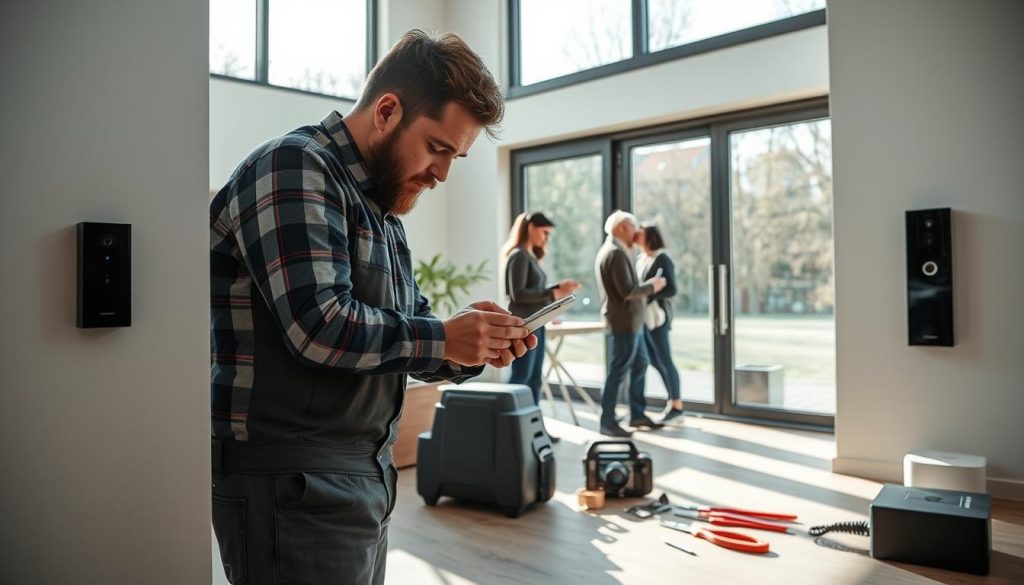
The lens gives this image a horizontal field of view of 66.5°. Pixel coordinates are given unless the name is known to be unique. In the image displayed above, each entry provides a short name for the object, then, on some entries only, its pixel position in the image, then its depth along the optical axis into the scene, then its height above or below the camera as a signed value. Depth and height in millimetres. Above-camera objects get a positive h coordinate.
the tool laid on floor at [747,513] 3334 -896
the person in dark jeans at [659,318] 5594 -75
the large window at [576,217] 6730 +810
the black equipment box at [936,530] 2734 -810
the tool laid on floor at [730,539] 2969 -910
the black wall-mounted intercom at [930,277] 3855 +141
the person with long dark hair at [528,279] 5012 +195
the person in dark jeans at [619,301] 5199 +47
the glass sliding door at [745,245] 5508 +459
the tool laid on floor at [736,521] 3221 -902
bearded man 999 -20
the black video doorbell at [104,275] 1026 +50
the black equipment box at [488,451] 3455 -650
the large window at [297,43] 6387 +2336
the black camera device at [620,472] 3699 -782
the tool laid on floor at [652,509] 3453 -908
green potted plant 6730 +258
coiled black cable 3164 -903
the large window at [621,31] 5578 +2215
